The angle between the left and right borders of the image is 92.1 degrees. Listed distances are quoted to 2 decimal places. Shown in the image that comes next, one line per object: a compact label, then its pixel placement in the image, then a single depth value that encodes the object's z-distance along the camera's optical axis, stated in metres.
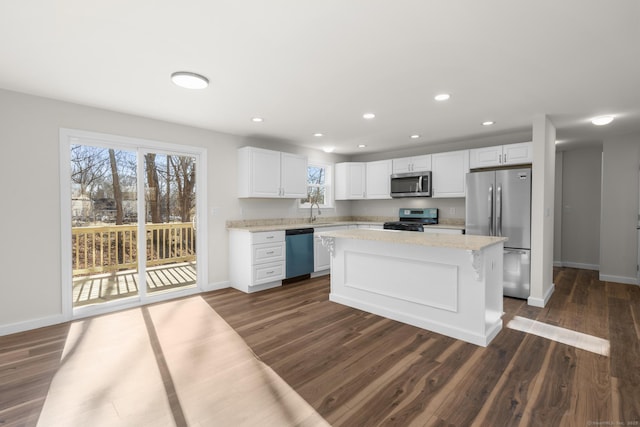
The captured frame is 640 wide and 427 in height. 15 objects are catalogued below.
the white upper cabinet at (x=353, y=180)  6.20
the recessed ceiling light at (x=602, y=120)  3.74
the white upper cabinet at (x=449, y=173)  4.87
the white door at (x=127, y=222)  3.38
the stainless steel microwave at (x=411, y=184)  5.23
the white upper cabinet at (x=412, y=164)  5.30
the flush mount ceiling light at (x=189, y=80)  2.50
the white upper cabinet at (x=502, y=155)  4.22
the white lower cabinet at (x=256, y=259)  4.29
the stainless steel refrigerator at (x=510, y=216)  3.92
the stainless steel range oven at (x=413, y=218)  4.85
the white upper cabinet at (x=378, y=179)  5.85
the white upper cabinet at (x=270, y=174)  4.59
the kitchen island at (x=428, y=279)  2.72
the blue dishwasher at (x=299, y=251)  4.73
